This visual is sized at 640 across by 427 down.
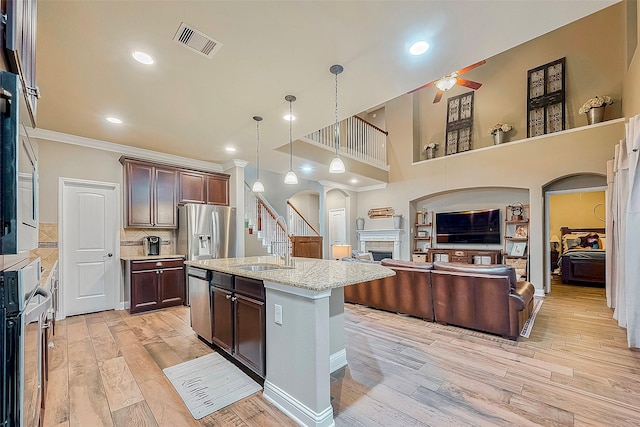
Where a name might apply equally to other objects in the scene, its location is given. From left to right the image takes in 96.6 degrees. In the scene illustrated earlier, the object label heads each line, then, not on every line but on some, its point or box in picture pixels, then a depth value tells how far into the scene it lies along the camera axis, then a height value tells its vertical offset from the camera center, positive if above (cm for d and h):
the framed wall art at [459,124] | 752 +238
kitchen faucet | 663 -60
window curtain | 307 -21
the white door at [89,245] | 425 -50
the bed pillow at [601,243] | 761 -83
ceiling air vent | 217 +137
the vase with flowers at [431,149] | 788 +177
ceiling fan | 585 +273
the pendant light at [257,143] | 377 +116
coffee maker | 488 -55
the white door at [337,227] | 884 -45
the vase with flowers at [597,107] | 535 +198
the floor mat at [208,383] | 215 -144
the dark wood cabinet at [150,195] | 465 +32
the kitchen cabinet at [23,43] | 94 +66
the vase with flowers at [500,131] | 670 +192
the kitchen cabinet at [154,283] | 440 -114
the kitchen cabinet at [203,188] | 525 +49
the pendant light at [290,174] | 321 +50
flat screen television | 707 -37
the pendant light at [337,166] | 324 +53
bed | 625 -117
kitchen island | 184 -86
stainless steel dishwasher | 313 -102
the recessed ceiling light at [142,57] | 242 +135
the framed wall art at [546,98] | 618 +253
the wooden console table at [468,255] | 691 -110
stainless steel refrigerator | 493 -34
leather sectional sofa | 330 -107
